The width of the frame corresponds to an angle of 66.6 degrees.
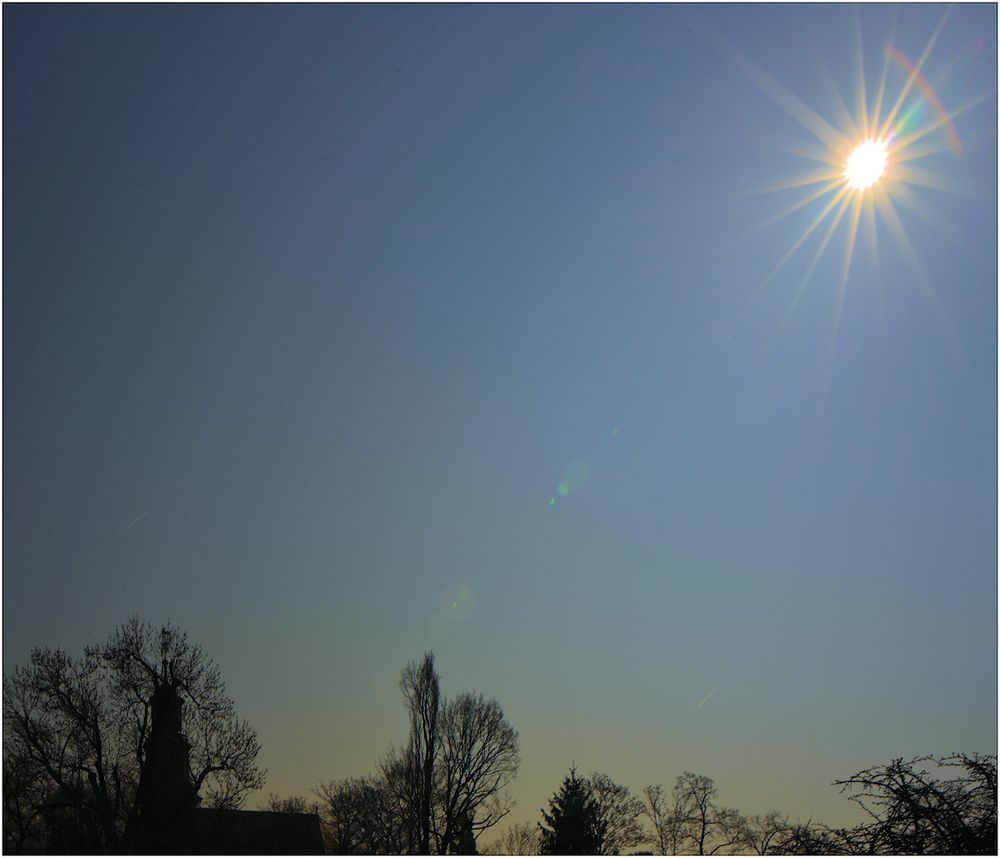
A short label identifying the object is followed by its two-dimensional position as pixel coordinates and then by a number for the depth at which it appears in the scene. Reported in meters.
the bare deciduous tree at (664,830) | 54.56
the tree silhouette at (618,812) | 51.16
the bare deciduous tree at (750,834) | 50.91
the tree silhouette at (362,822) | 47.22
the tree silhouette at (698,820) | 55.38
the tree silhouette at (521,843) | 51.46
